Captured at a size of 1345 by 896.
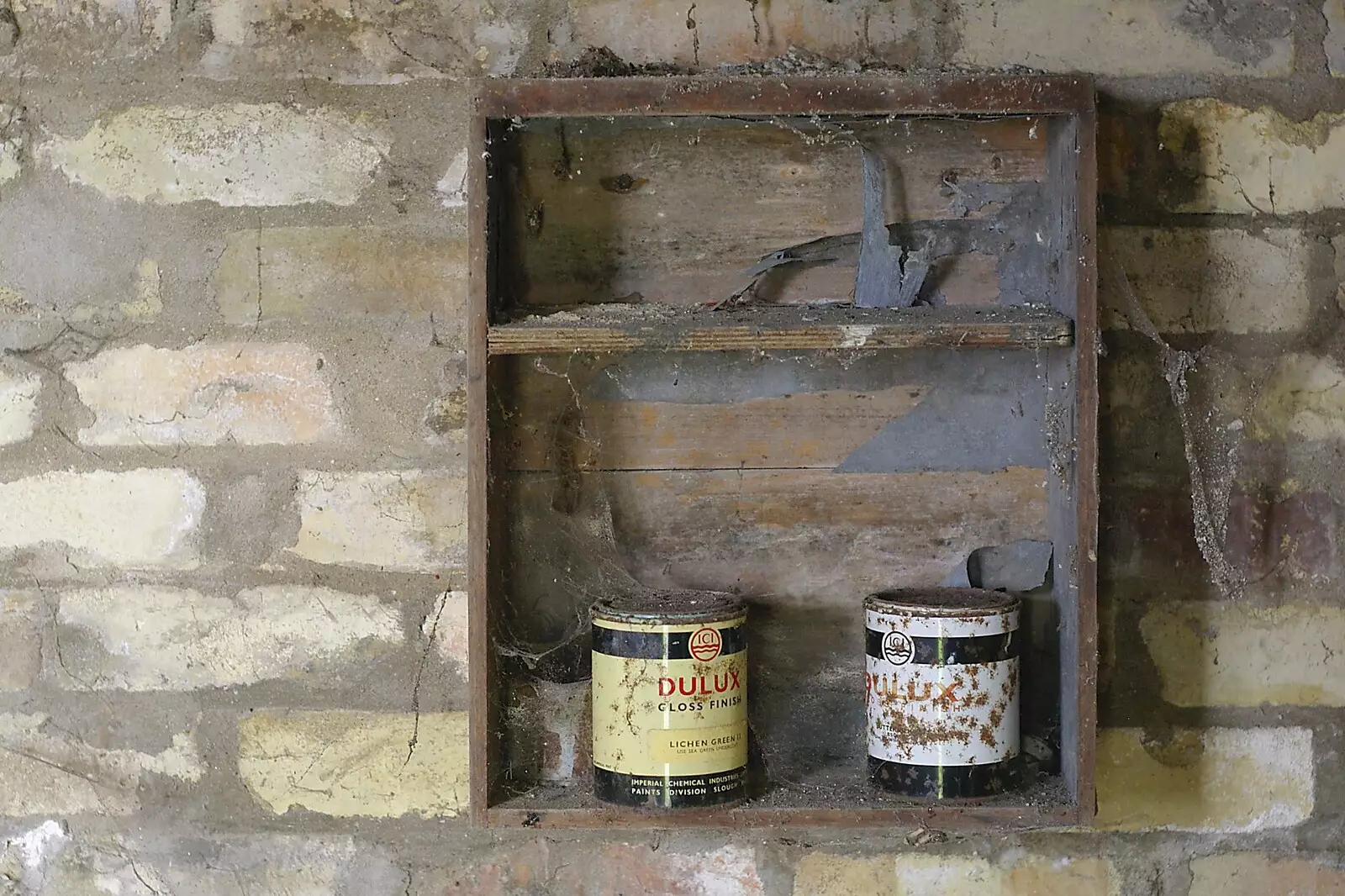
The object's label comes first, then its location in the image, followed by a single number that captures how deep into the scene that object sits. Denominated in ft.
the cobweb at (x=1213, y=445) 3.81
